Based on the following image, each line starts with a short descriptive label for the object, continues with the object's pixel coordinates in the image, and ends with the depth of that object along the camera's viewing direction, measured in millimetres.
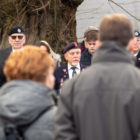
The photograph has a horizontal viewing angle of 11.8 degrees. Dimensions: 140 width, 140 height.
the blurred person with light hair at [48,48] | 10074
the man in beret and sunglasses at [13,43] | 9077
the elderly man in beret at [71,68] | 9399
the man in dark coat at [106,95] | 4252
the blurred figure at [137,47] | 10831
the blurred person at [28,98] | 4327
